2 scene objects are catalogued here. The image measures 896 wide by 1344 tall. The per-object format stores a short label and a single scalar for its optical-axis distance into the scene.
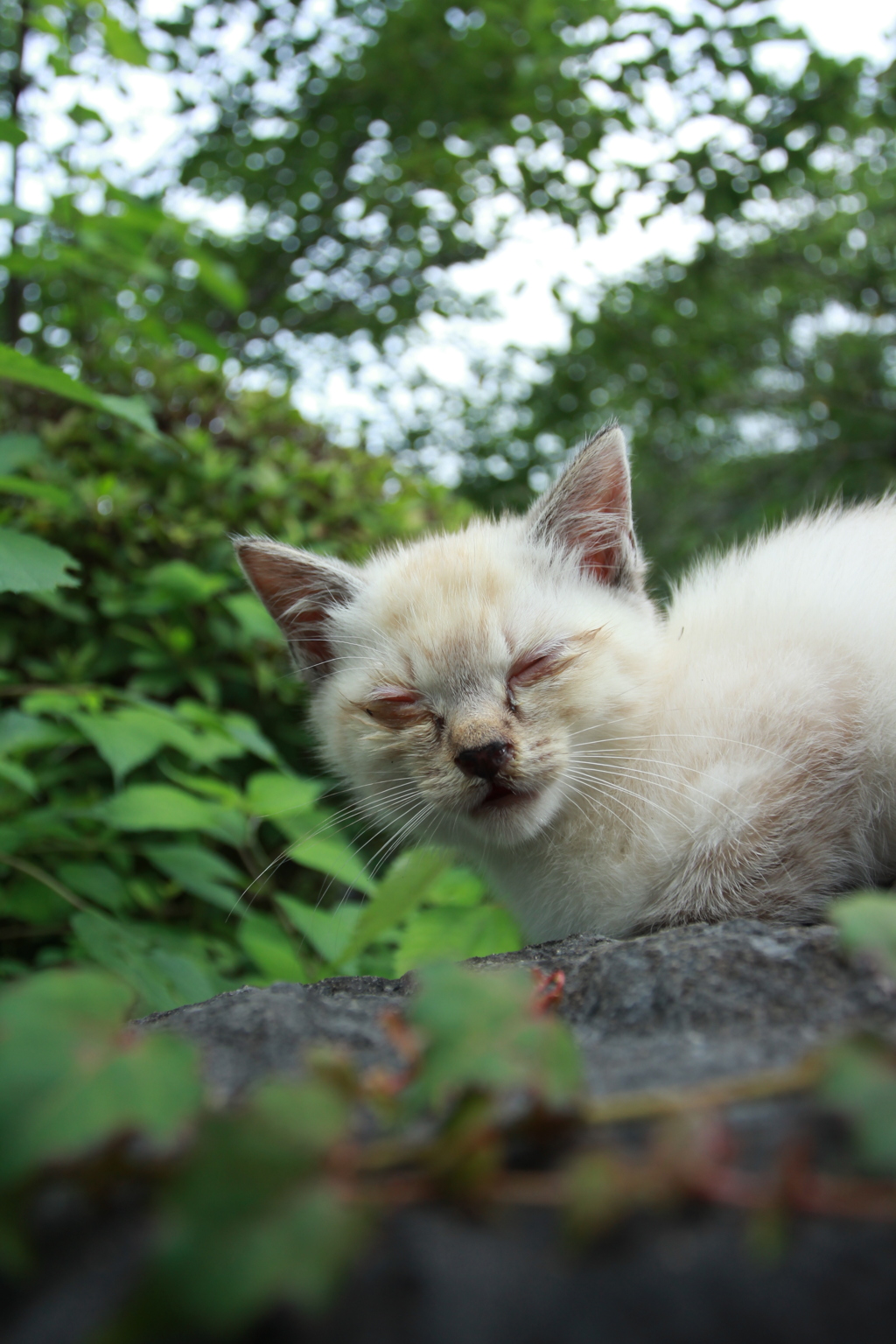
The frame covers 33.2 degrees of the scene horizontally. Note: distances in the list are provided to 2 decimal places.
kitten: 0.32
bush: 0.37
